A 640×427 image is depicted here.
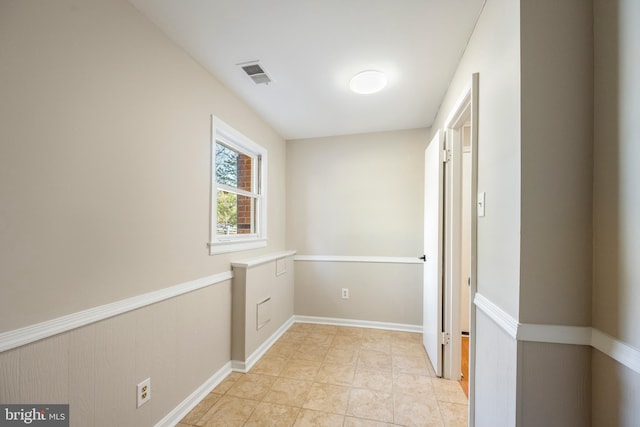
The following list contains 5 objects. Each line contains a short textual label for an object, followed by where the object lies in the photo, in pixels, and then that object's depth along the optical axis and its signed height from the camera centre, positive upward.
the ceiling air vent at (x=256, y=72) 1.89 +1.10
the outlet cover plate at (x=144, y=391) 1.41 -0.99
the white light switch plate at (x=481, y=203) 1.33 +0.07
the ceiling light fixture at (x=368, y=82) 1.98 +1.07
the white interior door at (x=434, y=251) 2.22 -0.32
